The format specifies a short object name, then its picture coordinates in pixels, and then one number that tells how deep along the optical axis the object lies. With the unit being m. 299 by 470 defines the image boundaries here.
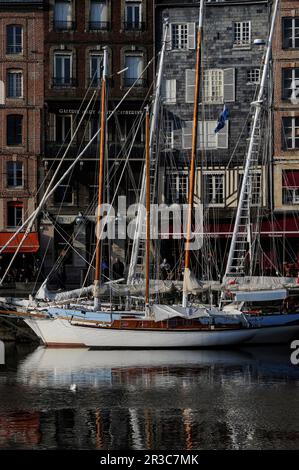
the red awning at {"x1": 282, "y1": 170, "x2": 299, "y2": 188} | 69.44
